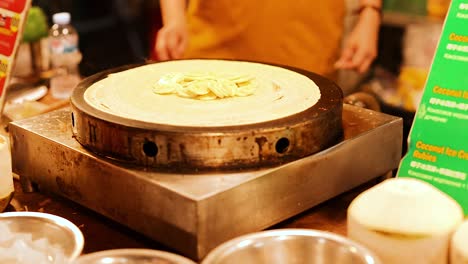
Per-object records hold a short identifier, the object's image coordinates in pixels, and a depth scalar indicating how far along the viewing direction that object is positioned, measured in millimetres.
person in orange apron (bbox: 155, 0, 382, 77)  2801
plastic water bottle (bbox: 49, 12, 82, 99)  2561
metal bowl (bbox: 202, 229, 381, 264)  1048
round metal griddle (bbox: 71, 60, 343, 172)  1268
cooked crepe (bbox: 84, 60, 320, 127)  1348
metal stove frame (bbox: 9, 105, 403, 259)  1209
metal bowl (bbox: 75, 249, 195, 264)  1009
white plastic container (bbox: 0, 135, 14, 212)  1418
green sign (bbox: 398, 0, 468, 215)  1324
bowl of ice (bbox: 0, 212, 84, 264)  1104
